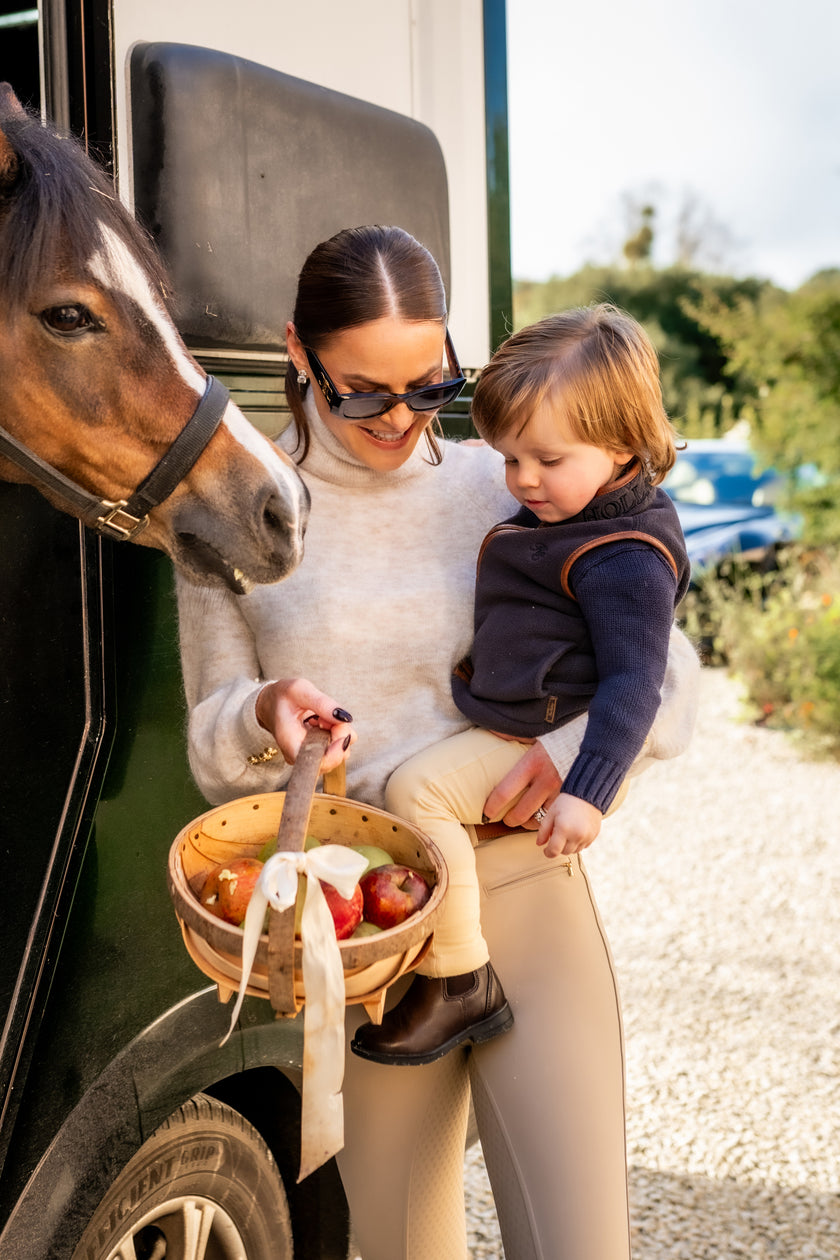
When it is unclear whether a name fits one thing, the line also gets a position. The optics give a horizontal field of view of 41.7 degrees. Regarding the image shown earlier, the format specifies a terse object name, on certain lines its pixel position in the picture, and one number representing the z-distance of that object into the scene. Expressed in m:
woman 1.63
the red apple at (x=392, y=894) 1.42
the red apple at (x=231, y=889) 1.36
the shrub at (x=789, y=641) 7.46
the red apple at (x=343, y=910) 1.36
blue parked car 9.81
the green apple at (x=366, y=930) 1.40
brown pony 1.32
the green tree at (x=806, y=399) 9.14
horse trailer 1.51
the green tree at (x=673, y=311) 16.95
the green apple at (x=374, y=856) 1.49
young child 1.61
